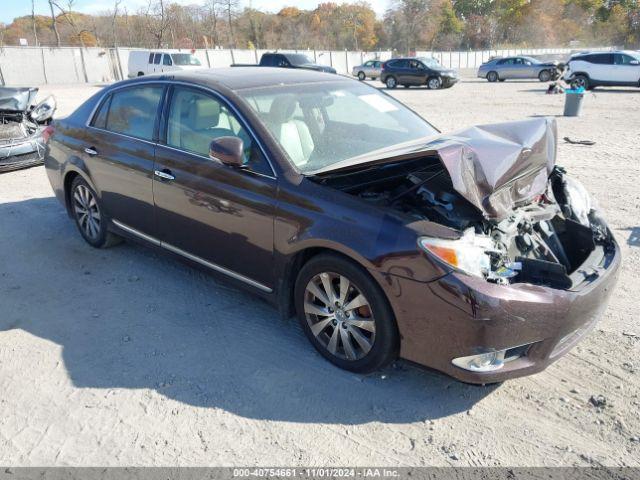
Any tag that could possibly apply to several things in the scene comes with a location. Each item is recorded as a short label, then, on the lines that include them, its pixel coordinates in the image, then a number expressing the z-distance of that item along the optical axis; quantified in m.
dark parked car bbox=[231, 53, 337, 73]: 26.56
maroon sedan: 2.78
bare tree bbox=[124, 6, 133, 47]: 73.12
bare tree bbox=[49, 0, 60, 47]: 60.38
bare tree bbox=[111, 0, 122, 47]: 63.83
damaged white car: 8.48
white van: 29.77
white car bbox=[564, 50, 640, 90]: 23.44
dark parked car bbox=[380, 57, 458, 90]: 27.25
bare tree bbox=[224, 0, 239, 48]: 74.44
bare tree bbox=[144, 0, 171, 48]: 65.14
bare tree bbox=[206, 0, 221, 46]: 76.50
